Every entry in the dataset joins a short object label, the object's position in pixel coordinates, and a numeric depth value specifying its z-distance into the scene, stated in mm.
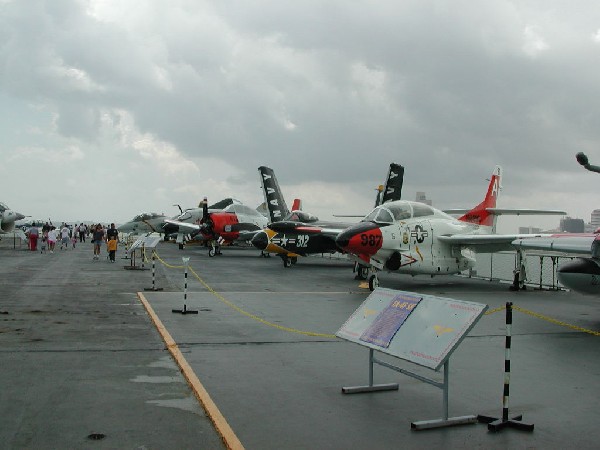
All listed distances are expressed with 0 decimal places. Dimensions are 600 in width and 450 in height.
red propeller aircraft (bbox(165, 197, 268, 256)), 38500
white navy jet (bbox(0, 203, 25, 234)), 42312
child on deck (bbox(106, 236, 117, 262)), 30953
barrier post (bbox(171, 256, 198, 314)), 13210
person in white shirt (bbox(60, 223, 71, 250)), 45809
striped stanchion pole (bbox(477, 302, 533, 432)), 5840
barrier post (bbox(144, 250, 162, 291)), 17869
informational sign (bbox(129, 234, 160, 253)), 20948
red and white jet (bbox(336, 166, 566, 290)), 18625
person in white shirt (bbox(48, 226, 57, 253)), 38094
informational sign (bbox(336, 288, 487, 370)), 5965
